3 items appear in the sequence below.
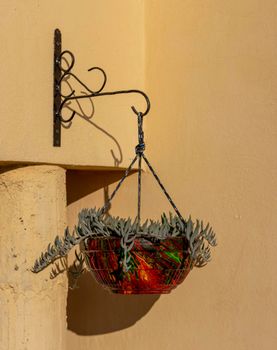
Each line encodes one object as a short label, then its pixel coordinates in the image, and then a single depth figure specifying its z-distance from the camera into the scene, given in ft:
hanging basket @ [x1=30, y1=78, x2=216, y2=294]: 13.83
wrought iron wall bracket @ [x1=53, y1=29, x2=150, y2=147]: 15.67
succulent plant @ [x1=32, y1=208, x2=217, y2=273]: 13.80
